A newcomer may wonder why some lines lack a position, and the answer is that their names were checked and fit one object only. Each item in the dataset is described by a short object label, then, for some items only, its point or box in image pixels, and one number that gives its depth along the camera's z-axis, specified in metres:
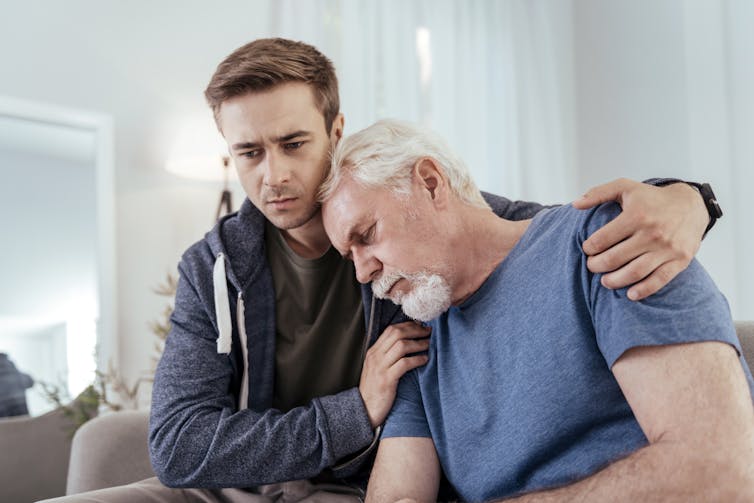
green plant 2.98
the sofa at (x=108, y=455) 1.80
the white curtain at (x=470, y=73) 3.87
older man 1.02
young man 1.48
